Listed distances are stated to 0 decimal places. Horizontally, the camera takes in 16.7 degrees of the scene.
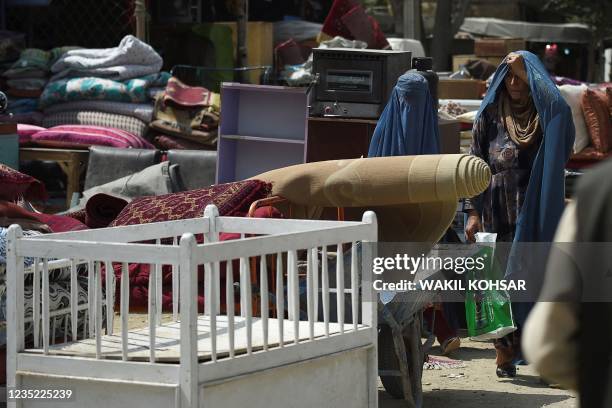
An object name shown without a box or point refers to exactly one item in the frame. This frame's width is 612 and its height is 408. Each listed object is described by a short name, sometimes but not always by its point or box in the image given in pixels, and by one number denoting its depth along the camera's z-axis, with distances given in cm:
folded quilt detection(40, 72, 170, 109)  1926
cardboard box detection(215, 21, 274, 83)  2334
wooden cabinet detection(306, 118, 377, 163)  1432
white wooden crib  621
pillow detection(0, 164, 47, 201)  915
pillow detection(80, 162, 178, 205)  1577
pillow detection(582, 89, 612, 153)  1541
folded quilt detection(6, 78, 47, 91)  2000
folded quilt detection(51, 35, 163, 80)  1956
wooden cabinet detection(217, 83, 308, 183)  1592
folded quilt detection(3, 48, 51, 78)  1999
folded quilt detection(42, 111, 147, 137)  1908
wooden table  1796
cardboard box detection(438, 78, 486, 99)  2010
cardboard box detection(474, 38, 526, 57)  2837
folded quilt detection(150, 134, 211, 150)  1874
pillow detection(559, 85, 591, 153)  1550
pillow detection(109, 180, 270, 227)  1013
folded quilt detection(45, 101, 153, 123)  1915
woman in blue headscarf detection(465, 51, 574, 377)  1028
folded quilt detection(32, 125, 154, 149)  1827
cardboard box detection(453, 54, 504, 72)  2808
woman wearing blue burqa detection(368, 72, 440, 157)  1099
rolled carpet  871
